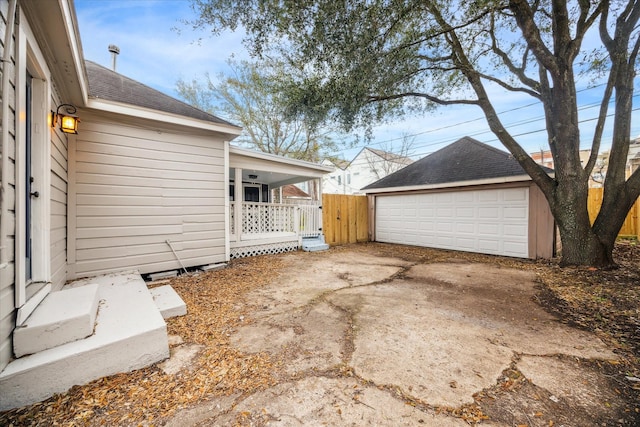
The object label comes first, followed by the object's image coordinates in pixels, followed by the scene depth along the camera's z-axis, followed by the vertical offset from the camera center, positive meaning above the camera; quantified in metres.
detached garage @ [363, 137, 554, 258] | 6.49 +0.12
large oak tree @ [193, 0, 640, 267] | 4.30 +3.01
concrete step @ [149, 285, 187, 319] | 2.84 -1.07
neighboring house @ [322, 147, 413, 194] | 21.23 +3.63
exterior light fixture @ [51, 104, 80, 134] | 3.02 +1.09
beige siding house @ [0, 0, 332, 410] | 1.68 +0.07
